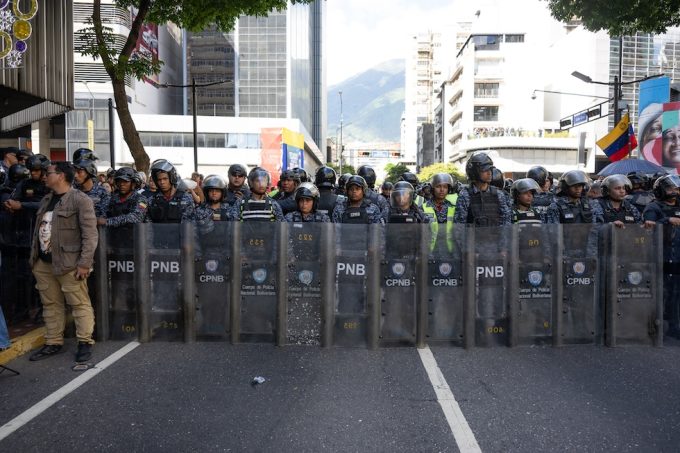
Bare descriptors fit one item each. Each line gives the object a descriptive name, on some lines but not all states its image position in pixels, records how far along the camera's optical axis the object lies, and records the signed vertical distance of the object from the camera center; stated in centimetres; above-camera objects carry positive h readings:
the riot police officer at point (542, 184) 918 +36
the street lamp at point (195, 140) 2179 +256
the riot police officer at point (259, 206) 702 -3
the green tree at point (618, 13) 1213 +426
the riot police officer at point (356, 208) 694 -5
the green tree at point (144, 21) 1022 +352
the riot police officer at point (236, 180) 864 +37
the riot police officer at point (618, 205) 742 -1
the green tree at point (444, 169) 7110 +459
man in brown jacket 582 -55
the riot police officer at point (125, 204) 659 -1
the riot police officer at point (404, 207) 692 -4
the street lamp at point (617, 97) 1970 +389
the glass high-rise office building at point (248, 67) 7975 +1962
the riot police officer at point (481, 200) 720 +5
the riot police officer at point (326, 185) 854 +29
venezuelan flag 1895 +215
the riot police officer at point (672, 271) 682 -82
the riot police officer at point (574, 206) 730 -2
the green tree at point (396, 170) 9610 +602
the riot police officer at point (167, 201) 690 +3
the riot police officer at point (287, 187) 866 +27
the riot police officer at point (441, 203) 803 +1
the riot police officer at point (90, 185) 711 +24
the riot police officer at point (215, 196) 733 +10
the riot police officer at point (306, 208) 691 -5
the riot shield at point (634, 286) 646 -95
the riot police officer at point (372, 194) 735 +15
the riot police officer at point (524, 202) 716 +3
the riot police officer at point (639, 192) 909 +21
